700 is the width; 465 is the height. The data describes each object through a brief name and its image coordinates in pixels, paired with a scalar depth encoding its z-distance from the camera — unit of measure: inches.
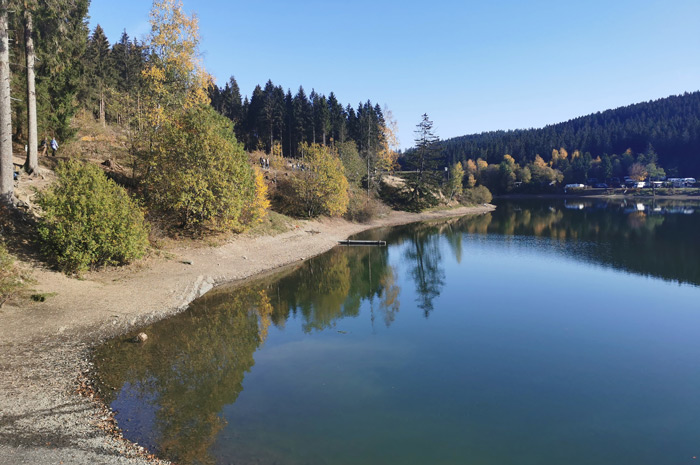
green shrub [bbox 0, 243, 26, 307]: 705.0
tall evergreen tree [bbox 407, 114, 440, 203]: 3312.0
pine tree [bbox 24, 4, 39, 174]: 1036.5
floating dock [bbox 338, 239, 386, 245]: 1962.4
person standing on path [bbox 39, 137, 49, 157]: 1333.9
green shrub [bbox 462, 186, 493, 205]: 4084.6
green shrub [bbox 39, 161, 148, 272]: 856.9
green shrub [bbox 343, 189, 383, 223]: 2576.3
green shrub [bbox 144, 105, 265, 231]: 1304.1
